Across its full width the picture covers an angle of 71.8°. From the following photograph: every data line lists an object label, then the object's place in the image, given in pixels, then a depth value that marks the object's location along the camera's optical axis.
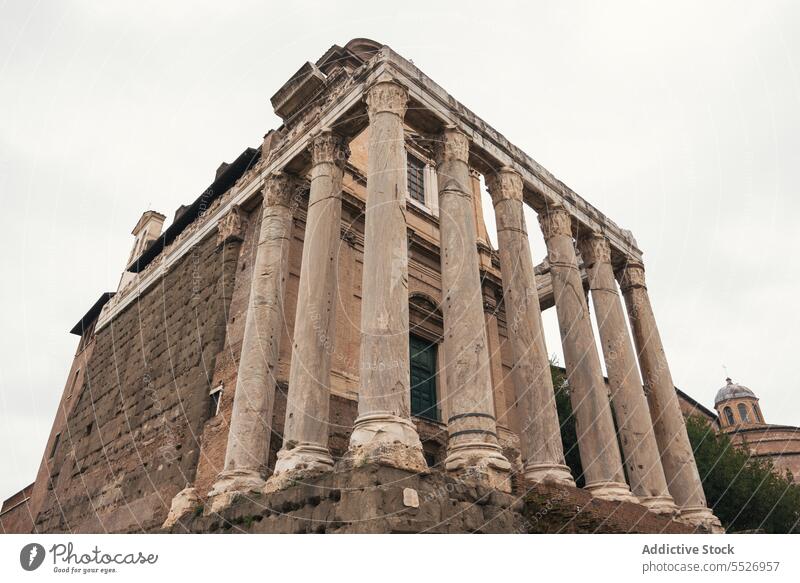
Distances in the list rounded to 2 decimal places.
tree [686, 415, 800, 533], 18.11
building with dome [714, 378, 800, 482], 37.25
